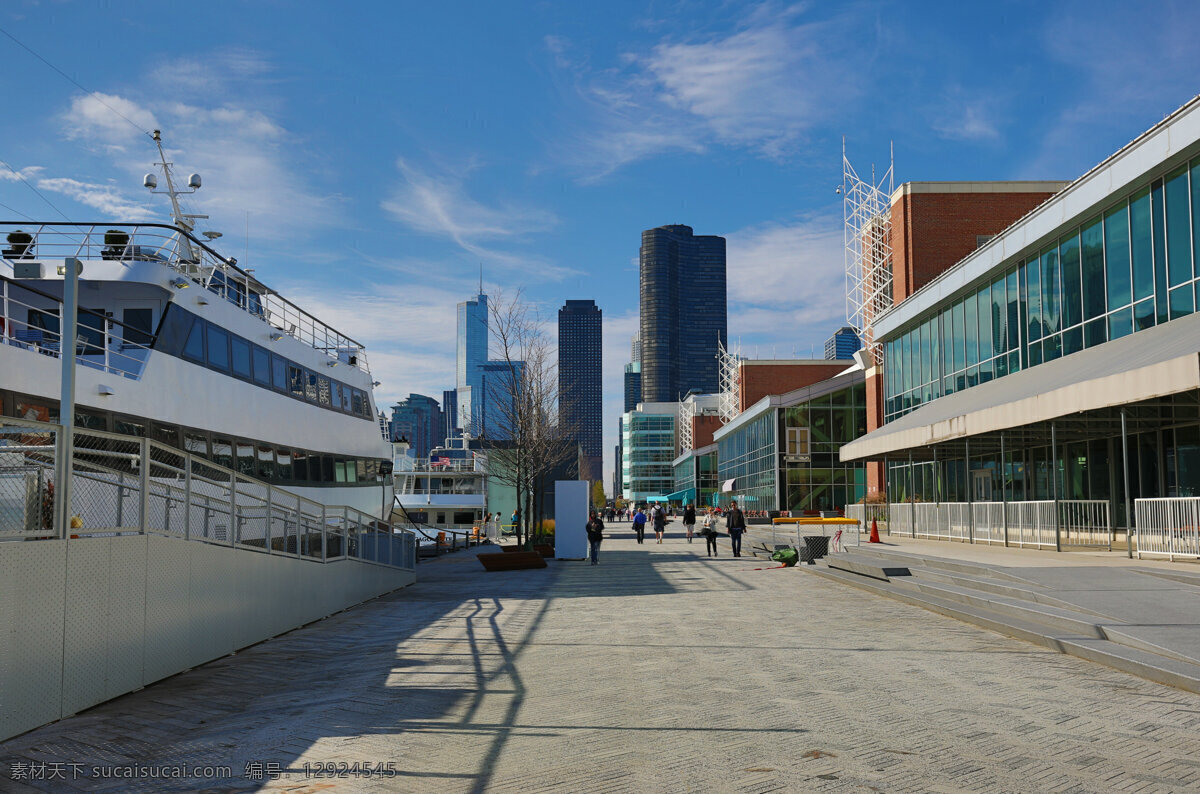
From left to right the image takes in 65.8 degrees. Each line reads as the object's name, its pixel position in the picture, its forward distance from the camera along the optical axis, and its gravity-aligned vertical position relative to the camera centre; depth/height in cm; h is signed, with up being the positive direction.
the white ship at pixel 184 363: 1459 +224
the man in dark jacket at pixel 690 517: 3994 -178
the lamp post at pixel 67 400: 773 +68
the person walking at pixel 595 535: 2727 -169
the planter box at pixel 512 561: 2517 -229
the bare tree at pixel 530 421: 3359 +212
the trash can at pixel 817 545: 2498 -186
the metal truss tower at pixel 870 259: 5012 +1238
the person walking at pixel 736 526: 2992 -162
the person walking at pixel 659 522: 4259 -208
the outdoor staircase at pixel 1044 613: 866 -172
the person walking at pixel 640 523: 4182 -212
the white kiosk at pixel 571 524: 2981 -150
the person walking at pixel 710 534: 3044 -189
